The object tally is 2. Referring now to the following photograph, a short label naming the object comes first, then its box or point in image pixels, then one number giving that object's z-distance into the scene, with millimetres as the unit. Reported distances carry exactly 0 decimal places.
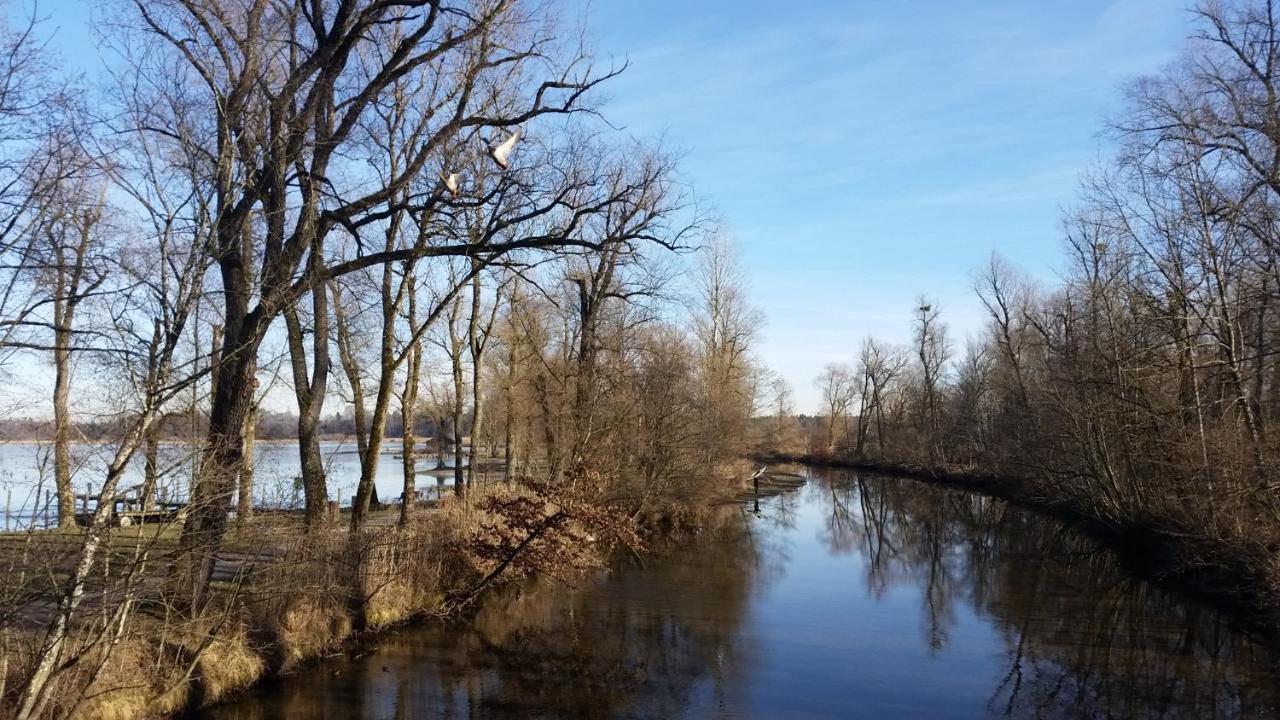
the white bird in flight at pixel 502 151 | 10305
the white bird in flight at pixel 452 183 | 10883
